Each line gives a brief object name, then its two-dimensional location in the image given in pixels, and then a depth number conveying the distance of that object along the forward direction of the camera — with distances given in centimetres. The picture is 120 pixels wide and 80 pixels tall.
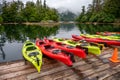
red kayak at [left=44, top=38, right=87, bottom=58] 488
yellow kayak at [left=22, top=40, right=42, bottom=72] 389
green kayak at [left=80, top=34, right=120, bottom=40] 752
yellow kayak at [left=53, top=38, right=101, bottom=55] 516
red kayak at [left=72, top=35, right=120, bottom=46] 681
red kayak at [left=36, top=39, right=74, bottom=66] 413
